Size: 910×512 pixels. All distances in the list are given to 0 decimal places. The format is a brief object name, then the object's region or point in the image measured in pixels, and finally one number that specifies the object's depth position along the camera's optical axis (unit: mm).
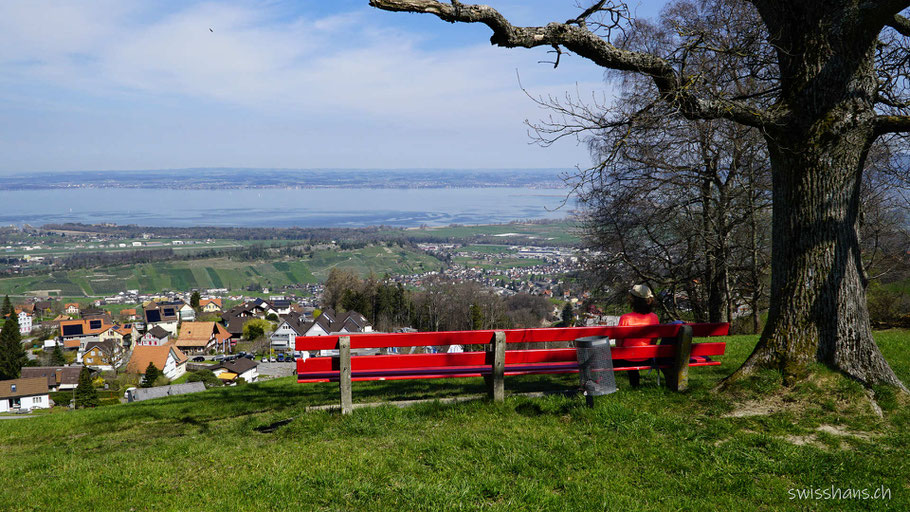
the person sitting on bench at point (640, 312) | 7139
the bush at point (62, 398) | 34344
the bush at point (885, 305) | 17450
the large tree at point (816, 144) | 6195
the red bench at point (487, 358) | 6387
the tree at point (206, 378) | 34059
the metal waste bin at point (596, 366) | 5961
